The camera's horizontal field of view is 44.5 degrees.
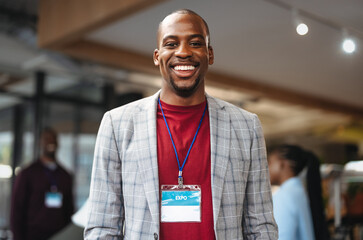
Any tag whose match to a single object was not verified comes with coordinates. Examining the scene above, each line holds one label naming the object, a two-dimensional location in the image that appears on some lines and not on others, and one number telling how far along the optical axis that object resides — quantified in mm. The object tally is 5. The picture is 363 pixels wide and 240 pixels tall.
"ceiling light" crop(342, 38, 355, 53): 4024
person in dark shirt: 3840
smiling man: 1211
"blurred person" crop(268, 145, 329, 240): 2328
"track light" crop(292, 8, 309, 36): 3711
